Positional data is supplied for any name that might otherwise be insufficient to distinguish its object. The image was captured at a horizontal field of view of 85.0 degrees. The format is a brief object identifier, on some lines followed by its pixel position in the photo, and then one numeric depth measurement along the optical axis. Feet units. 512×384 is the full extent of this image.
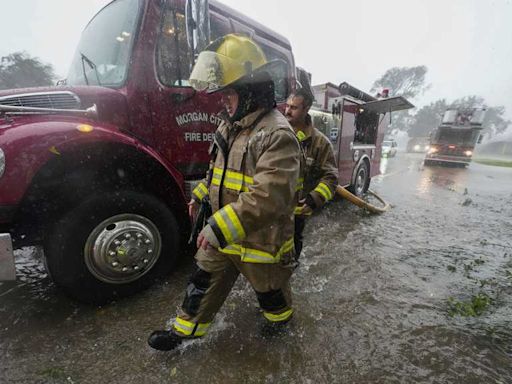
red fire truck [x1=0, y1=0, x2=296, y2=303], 5.79
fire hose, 13.89
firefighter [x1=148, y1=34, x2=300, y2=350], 4.12
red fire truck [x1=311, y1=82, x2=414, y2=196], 15.80
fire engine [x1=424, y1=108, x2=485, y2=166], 46.75
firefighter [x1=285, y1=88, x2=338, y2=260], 8.36
